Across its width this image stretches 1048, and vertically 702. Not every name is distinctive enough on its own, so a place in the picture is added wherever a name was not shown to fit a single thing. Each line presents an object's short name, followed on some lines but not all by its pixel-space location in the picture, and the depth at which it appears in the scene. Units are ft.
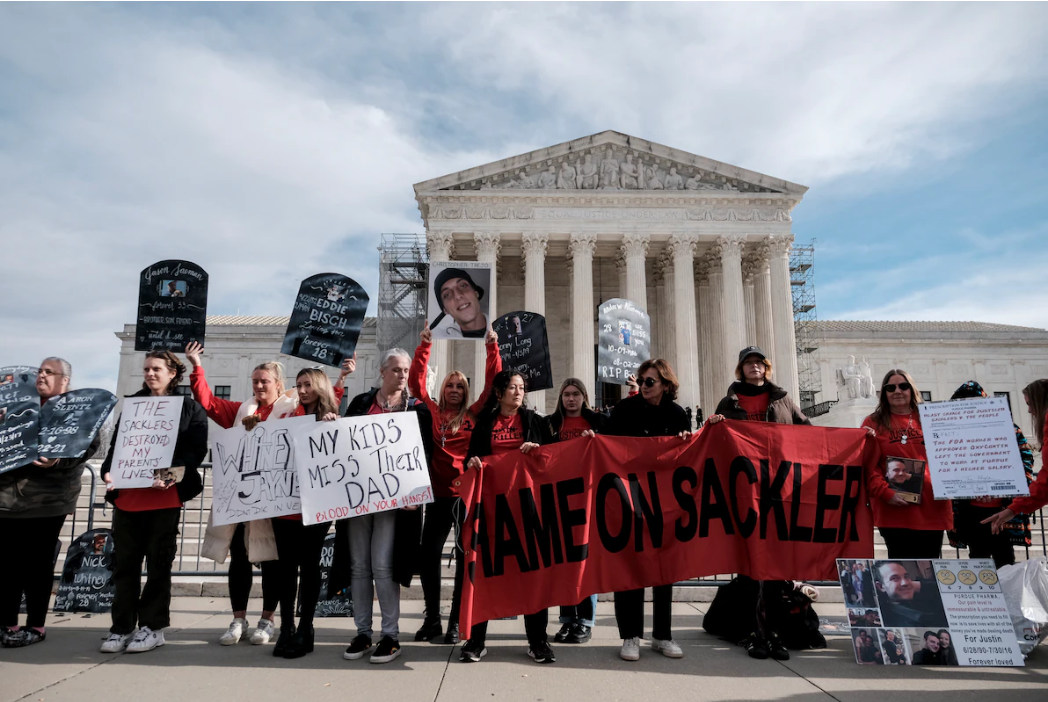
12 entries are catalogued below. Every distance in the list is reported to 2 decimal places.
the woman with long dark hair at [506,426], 17.95
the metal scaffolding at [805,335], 133.69
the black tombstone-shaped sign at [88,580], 22.18
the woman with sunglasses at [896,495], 18.01
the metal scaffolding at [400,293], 120.37
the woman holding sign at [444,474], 18.79
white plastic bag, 17.22
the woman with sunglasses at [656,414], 17.54
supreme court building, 101.60
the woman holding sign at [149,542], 17.57
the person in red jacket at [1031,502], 17.43
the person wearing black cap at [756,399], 19.65
